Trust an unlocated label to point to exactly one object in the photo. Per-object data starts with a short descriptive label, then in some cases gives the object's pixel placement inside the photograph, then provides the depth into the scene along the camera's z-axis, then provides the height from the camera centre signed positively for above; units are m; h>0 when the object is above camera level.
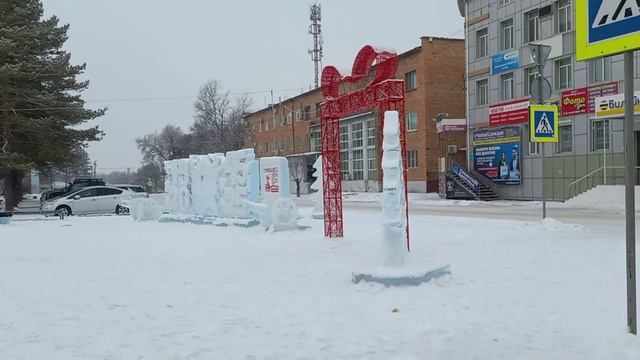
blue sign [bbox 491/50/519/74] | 33.81 +6.35
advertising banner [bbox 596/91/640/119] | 26.48 +2.83
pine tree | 31.39 +4.58
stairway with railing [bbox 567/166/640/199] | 28.02 -0.61
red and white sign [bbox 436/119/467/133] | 38.62 +3.07
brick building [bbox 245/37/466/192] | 43.06 +4.20
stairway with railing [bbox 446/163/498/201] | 35.50 -0.83
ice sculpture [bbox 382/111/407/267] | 8.37 -0.37
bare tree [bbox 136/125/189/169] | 96.62 +5.77
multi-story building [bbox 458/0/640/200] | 28.67 +3.79
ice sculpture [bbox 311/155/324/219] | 20.95 -0.78
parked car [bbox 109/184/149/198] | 30.11 -0.63
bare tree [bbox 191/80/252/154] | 73.38 +6.79
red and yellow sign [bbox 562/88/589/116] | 29.20 +3.39
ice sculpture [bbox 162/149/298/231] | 16.05 -0.49
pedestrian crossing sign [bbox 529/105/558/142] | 15.18 +1.19
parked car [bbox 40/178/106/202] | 40.82 -0.32
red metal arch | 11.70 +1.61
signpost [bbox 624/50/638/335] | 4.99 -0.12
